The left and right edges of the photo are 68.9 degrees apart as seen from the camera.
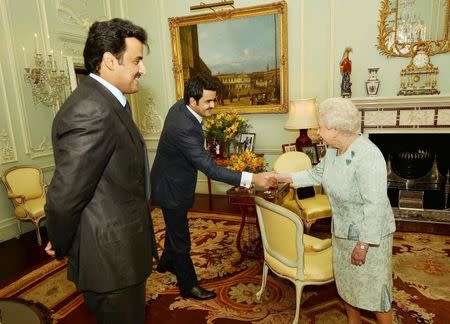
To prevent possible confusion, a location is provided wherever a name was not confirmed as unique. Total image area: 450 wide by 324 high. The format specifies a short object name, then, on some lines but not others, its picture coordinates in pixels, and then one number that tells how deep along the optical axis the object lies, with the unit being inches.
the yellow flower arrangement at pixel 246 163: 122.3
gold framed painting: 200.5
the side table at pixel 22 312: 76.3
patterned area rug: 100.7
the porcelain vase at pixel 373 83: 178.7
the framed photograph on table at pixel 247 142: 213.9
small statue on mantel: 180.2
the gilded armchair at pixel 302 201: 139.6
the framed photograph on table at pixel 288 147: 199.6
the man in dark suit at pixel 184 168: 97.1
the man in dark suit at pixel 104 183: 47.6
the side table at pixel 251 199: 121.9
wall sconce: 180.7
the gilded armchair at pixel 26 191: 164.6
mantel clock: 171.6
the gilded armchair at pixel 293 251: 84.5
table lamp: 176.9
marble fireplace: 167.9
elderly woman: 69.1
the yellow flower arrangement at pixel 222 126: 192.5
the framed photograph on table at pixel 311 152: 186.4
